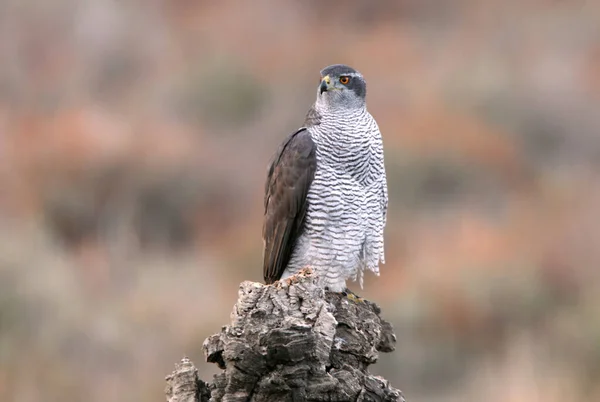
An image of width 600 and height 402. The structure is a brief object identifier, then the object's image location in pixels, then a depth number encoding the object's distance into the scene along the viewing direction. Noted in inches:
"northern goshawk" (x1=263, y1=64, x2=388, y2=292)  504.4
